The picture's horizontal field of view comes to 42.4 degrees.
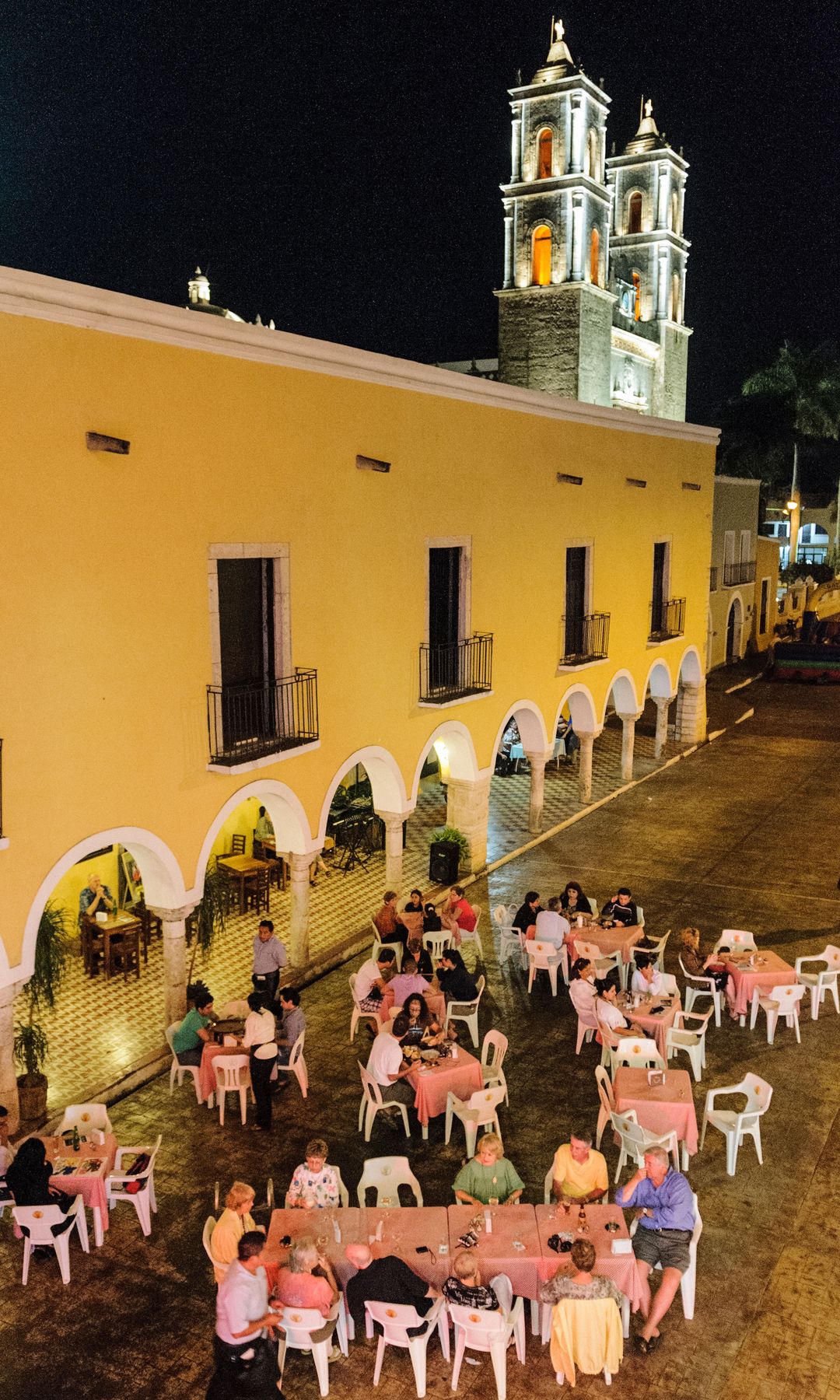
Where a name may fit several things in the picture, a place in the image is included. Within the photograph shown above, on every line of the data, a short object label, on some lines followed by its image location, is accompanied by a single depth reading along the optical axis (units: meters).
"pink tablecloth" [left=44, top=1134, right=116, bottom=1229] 7.66
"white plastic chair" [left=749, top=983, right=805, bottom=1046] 10.66
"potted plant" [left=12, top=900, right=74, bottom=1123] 9.12
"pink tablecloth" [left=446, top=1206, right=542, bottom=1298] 6.71
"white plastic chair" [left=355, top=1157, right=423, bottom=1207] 7.71
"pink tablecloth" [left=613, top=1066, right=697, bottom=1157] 8.55
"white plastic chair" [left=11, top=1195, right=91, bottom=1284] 7.21
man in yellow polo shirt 7.39
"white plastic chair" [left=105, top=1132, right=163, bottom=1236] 7.75
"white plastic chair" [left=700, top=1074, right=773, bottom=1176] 8.52
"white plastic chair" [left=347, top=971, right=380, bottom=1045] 10.65
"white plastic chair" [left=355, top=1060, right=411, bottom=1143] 8.98
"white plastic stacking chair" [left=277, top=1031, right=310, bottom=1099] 9.56
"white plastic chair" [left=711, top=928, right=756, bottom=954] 11.94
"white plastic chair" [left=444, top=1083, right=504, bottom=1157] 8.69
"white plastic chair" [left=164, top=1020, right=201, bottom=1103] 9.49
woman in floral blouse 7.27
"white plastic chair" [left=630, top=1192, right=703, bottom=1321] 6.97
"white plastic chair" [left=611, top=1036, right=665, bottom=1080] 9.45
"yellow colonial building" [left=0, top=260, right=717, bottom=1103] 8.75
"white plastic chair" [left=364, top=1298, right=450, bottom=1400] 6.28
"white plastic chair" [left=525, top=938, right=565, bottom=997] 11.78
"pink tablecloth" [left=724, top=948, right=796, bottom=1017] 11.04
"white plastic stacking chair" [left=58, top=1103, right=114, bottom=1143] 8.45
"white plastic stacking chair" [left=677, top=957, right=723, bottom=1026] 10.96
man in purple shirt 6.93
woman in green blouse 7.39
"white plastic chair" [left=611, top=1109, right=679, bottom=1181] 8.16
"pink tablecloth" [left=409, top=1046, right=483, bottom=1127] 9.06
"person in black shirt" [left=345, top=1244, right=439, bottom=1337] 6.39
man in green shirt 9.59
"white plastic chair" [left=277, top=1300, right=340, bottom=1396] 6.30
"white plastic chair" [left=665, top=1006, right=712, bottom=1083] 9.70
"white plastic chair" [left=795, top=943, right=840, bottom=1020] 11.16
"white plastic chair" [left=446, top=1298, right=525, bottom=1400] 6.17
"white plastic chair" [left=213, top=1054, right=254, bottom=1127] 9.17
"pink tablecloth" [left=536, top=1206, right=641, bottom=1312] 6.71
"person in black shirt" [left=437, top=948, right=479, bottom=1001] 10.71
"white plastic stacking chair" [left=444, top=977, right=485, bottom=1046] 10.66
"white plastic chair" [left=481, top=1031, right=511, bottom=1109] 9.22
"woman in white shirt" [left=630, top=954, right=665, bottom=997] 10.48
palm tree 46.50
